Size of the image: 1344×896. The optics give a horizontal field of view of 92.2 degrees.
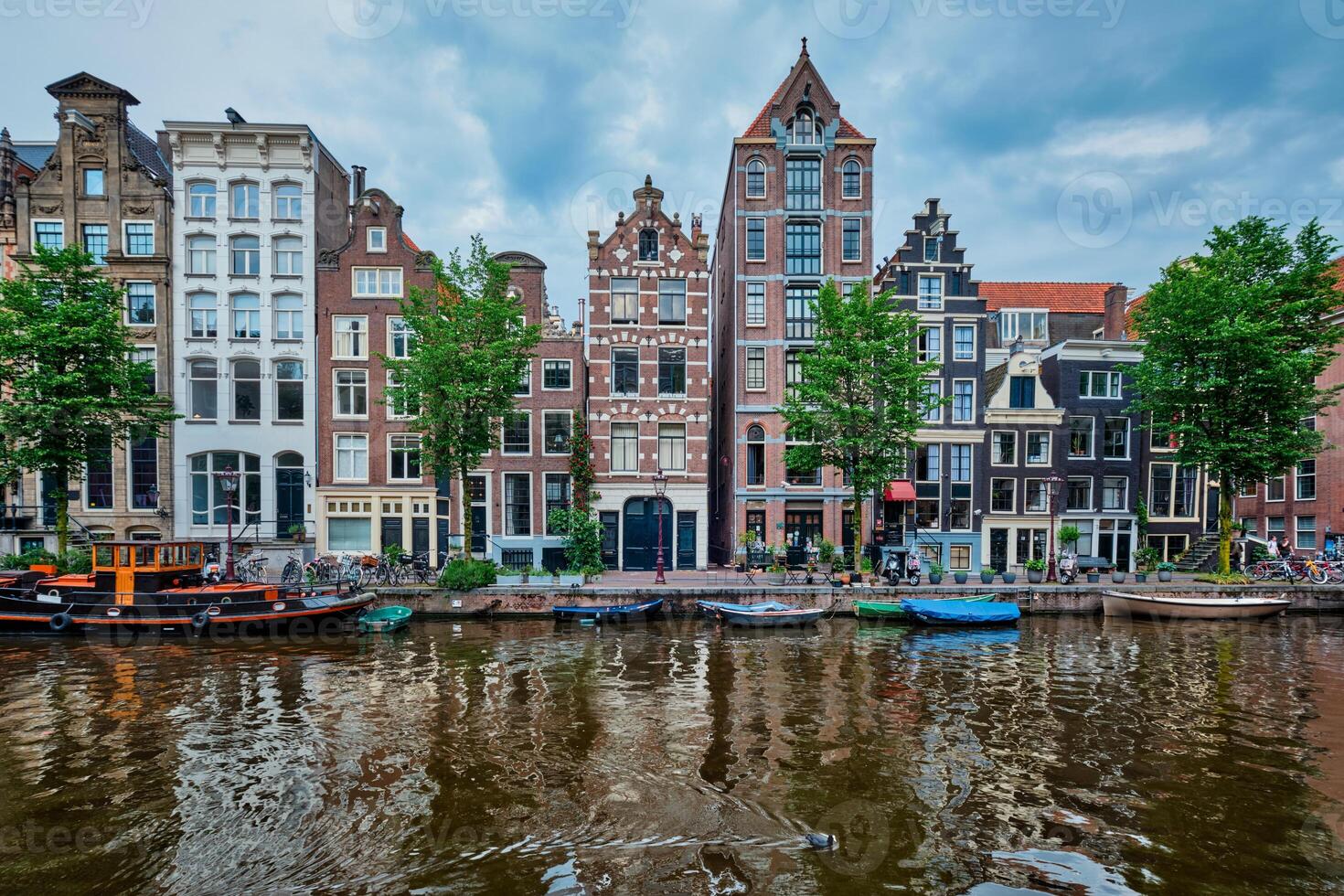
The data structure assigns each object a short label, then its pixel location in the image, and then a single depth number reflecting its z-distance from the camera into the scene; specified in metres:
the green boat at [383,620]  24.14
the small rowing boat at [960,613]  25.61
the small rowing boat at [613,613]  25.95
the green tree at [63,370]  26.67
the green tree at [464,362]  27.09
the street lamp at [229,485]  26.47
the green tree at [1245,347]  28.97
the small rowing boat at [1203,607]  26.88
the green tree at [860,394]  28.50
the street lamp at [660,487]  29.04
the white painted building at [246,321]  34.34
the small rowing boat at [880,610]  26.53
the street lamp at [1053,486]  30.27
